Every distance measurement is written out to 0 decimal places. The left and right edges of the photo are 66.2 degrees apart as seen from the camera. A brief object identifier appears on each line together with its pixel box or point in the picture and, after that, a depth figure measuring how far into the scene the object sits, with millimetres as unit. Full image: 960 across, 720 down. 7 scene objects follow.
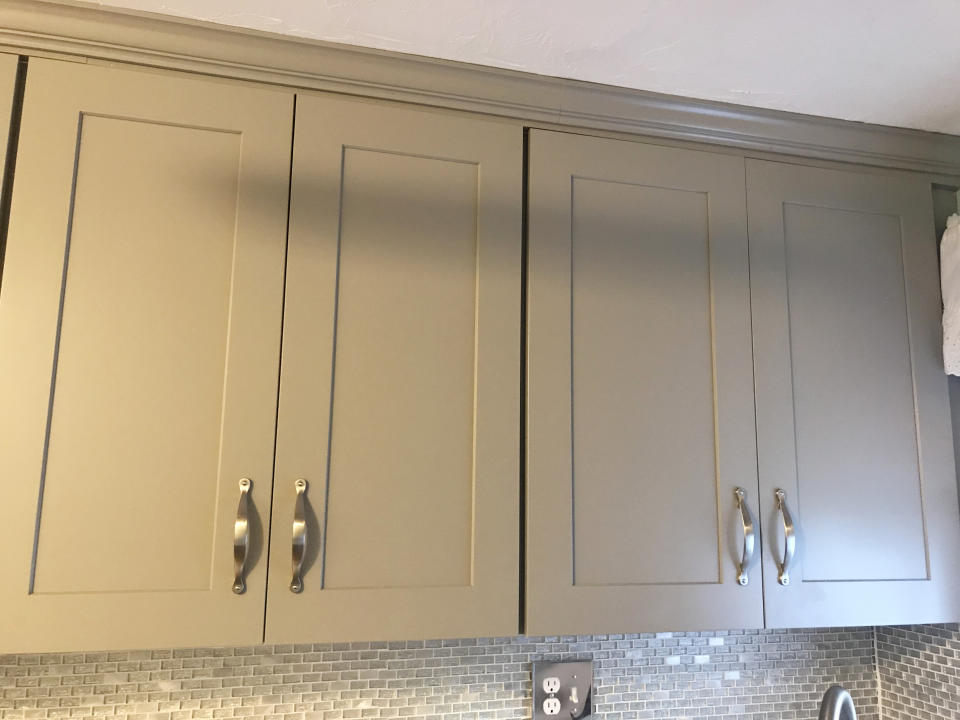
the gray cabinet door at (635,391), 1217
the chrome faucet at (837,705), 1155
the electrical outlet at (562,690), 1472
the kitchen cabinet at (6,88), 1109
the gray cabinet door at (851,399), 1314
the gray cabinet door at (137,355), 1049
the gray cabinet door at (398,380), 1127
